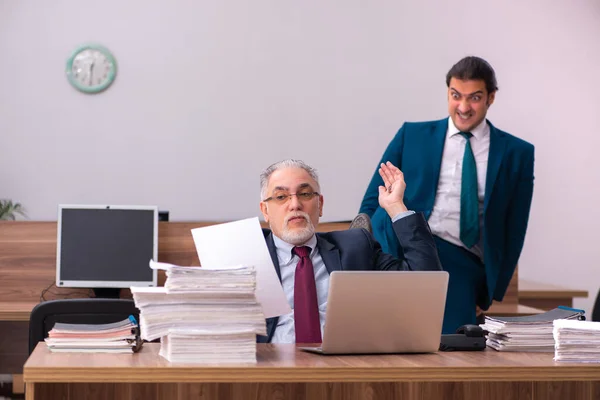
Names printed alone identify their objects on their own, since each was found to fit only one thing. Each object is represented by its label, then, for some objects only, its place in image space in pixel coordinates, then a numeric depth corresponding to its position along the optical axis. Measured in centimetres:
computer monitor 425
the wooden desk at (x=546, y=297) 523
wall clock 611
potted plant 575
